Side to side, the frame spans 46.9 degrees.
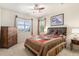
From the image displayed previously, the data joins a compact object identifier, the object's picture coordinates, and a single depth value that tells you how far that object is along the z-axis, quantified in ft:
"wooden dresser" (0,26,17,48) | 9.35
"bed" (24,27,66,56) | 4.84
